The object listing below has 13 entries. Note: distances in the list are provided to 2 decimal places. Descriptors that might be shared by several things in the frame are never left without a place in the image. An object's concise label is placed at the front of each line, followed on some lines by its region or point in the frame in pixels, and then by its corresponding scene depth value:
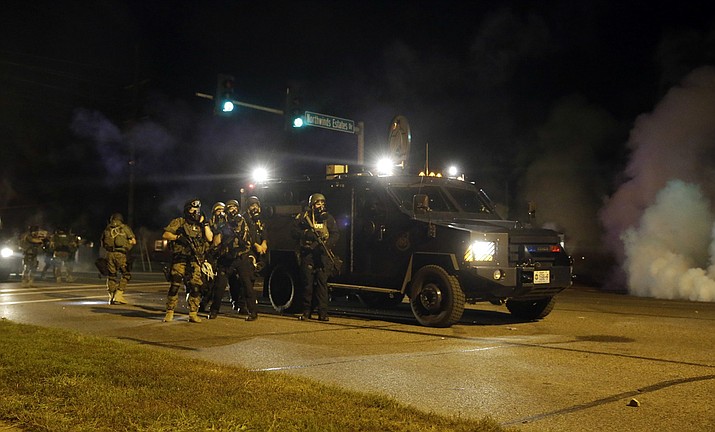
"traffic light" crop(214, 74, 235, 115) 19.33
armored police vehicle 10.49
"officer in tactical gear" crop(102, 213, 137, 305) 14.74
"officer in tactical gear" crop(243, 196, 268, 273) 12.00
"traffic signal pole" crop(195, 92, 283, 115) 19.36
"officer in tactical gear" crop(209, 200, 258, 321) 11.80
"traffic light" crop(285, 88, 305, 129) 21.17
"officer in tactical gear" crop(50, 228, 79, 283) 21.38
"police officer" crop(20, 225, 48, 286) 21.06
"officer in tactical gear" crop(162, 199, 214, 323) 11.50
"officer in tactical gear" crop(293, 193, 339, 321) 11.65
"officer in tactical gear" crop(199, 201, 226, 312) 11.85
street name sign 21.38
